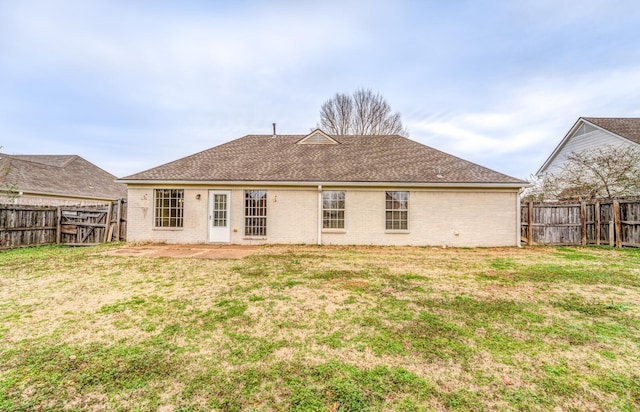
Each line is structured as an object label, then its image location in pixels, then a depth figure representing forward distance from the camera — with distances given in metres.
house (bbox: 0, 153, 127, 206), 14.98
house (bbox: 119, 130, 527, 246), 11.03
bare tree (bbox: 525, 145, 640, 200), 13.38
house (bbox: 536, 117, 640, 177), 14.68
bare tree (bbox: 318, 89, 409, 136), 24.77
